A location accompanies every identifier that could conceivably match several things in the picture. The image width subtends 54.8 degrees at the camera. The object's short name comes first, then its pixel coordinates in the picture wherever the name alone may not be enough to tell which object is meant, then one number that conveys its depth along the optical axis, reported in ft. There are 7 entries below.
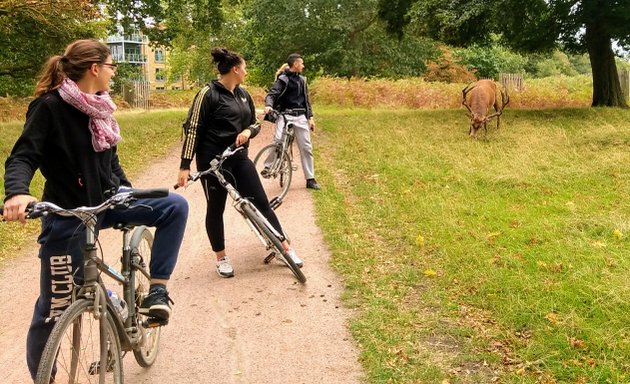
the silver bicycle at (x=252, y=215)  17.70
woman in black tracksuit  17.80
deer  47.98
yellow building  276.82
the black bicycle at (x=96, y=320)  8.72
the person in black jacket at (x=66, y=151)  9.80
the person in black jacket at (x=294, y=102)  30.04
